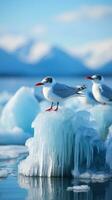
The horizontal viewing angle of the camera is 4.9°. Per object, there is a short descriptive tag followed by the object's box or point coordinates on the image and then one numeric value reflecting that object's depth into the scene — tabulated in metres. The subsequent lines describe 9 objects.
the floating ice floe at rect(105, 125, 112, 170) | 10.47
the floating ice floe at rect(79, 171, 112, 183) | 10.27
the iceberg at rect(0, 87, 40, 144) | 11.07
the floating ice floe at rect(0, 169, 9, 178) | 10.53
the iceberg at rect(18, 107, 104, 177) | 10.32
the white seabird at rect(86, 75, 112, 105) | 10.62
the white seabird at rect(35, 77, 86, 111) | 10.50
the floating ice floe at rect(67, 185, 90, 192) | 9.79
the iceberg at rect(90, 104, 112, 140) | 10.72
